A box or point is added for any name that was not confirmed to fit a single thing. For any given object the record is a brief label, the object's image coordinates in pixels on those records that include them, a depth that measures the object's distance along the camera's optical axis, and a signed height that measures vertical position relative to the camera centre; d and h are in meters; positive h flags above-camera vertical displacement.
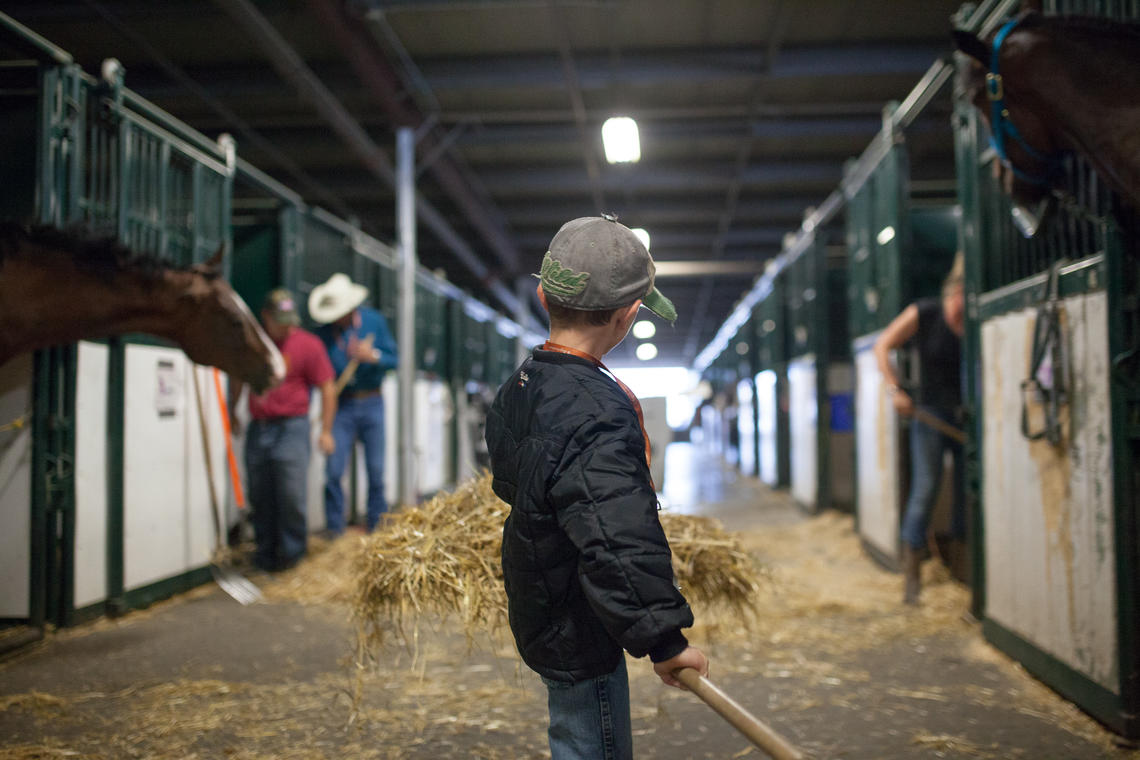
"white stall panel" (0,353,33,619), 4.02 -0.35
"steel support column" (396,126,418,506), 8.31 +0.77
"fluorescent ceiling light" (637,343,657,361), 36.54 +2.55
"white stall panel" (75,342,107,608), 4.26 -0.30
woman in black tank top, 4.63 +0.05
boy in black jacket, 1.48 -0.18
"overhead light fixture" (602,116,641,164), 7.48 +2.37
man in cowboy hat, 6.39 +0.32
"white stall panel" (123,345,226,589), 4.67 -0.33
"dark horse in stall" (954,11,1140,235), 2.45 +0.92
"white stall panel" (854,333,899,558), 5.60 -0.36
